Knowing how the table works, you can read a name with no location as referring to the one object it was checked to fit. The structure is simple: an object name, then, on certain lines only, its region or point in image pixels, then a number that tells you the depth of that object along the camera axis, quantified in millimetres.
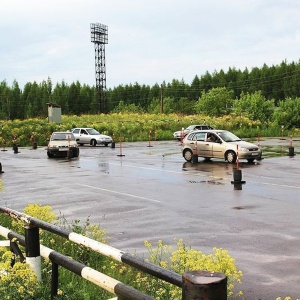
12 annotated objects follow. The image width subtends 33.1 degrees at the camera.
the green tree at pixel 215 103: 81875
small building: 54562
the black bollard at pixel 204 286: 2473
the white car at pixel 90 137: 42688
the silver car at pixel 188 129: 49938
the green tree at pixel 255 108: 71375
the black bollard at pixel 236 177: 16172
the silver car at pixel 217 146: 24047
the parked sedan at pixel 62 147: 29977
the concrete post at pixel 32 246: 4473
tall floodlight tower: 78938
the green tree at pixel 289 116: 64438
